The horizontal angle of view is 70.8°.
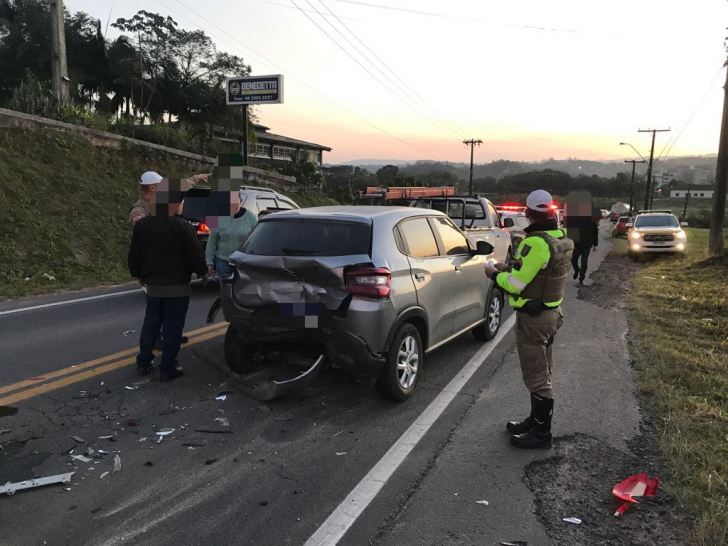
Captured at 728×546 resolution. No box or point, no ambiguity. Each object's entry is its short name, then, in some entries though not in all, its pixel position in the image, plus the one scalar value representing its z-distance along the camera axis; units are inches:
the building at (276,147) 1921.8
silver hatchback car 167.9
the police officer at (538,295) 150.6
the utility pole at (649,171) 2153.1
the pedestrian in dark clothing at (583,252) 459.2
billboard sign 802.8
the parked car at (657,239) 698.2
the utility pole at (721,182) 662.5
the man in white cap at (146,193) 193.3
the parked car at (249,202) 325.7
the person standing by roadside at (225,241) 232.4
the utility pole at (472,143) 2365.2
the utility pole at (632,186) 2849.4
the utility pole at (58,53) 697.6
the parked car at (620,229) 1261.1
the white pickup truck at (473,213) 452.1
